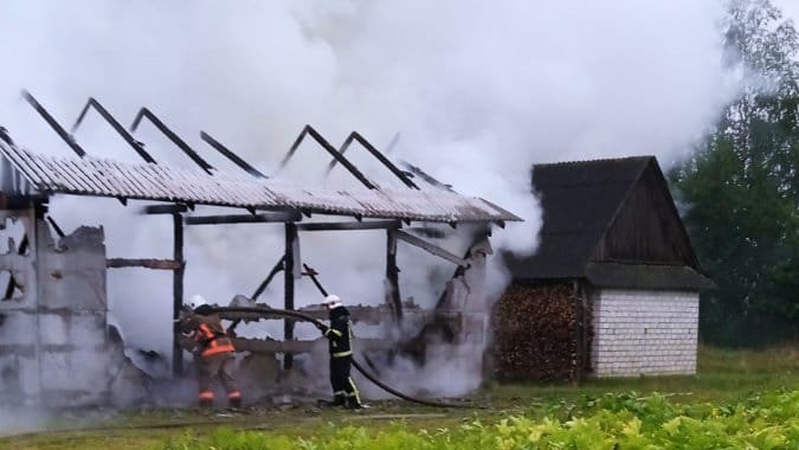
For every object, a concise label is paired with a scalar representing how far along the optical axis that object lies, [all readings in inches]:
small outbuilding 1070.4
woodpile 1063.6
